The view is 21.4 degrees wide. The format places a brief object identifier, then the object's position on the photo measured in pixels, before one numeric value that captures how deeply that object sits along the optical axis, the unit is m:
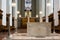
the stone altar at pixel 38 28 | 6.61
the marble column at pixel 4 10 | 12.19
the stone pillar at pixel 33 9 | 29.21
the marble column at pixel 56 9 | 11.29
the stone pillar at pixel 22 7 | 28.88
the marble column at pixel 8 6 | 15.28
